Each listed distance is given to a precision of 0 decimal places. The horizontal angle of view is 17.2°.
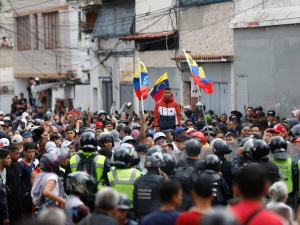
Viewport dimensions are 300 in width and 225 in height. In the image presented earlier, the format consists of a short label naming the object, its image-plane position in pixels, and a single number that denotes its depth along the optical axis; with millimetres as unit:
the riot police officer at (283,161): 13734
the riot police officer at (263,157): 13019
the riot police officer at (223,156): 13750
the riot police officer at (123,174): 12609
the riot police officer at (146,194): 12039
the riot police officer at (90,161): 13633
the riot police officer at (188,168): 12602
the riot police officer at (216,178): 12750
